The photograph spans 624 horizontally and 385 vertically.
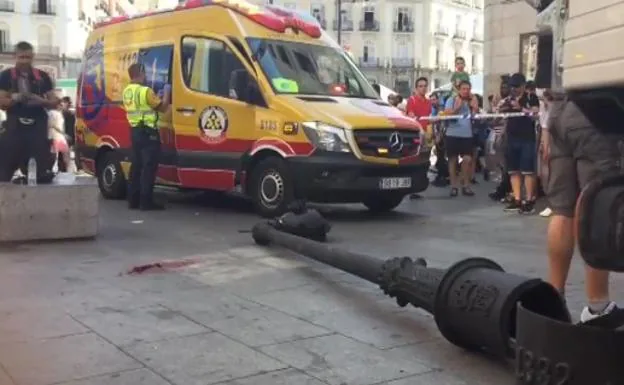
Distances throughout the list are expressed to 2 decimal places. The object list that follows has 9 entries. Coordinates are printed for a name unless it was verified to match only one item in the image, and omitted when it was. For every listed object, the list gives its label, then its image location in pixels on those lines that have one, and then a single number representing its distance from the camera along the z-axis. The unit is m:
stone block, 7.89
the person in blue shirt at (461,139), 12.92
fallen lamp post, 3.46
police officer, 10.72
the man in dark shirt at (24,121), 8.70
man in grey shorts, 4.63
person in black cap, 10.85
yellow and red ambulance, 9.66
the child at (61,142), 16.76
